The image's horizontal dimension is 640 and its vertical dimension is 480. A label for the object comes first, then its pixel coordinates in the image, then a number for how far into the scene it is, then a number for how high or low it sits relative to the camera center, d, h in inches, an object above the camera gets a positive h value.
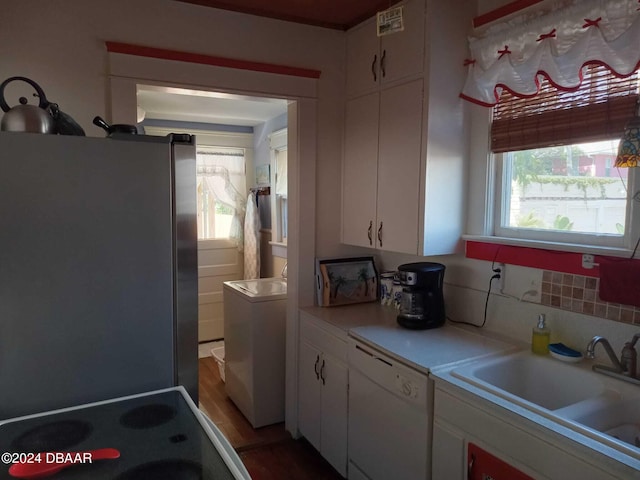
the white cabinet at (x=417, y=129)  81.2 +15.1
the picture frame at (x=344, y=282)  105.0 -17.1
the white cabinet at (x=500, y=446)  46.2 -26.7
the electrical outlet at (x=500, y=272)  80.7 -11.0
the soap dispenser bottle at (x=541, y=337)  70.8 -19.7
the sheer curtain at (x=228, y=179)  187.5 +11.5
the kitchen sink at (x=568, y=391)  54.5 -24.1
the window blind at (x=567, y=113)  62.7 +15.0
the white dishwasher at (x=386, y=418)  66.6 -33.6
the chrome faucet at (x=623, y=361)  59.2 -19.7
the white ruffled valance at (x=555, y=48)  59.7 +24.3
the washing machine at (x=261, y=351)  112.6 -36.0
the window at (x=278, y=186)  167.1 +8.1
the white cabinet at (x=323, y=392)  88.5 -38.4
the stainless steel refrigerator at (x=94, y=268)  49.5 -7.2
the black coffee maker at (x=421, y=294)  82.5 -15.5
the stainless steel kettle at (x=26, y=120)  50.1 +9.5
